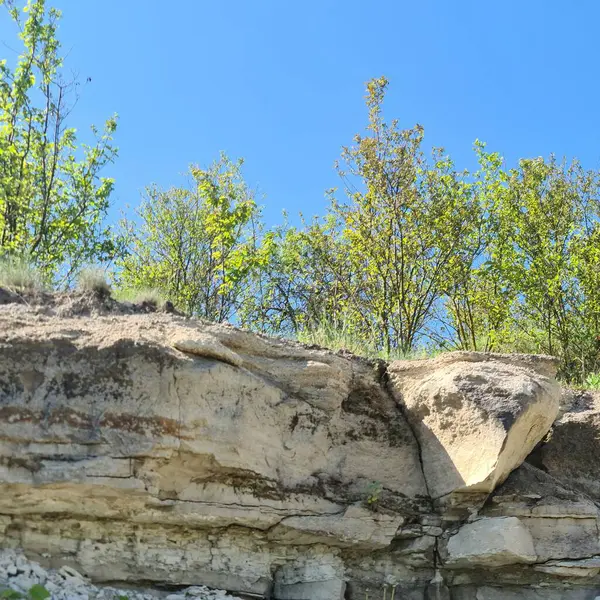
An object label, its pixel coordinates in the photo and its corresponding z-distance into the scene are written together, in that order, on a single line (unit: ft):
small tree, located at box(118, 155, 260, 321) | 55.31
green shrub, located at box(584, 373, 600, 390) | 32.97
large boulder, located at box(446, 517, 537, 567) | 22.98
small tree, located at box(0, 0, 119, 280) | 47.67
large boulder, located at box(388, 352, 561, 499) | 23.18
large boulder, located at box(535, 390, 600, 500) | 26.32
